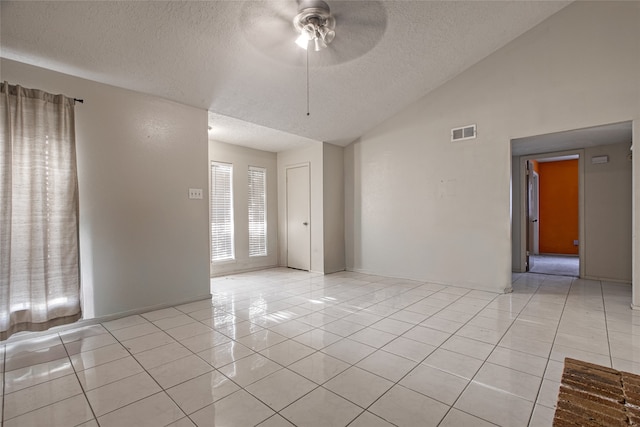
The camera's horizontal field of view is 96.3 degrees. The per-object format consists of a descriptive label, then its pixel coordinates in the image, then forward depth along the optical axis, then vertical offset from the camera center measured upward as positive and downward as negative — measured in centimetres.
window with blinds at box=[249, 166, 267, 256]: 629 +0
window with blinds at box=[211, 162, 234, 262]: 564 +0
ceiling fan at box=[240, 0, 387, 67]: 276 +193
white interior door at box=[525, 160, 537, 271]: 577 +10
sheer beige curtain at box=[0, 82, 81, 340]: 259 +3
